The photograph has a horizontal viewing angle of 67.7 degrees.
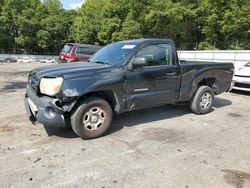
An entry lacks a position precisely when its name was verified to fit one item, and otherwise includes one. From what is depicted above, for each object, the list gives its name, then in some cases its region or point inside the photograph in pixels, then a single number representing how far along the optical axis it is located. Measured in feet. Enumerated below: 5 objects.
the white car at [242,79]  21.23
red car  31.74
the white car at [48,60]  93.62
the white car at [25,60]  96.24
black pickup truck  10.12
